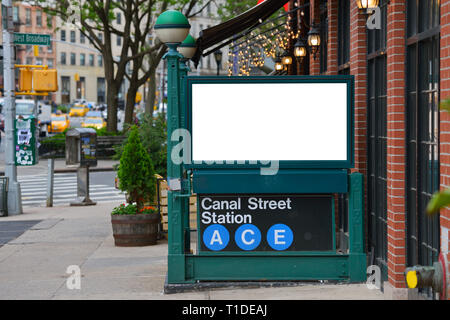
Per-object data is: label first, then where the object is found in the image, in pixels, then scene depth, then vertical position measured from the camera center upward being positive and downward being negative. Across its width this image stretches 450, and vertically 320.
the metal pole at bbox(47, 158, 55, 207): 20.12 -0.94
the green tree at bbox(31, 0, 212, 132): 35.22 +5.19
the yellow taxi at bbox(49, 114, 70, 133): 63.75 +2.03
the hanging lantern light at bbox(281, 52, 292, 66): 17.42 +1.98
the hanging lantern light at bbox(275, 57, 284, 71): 20.09 +2.14
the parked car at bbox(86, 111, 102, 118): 72.49 +3.26
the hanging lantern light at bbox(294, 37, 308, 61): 14.83 +1.85
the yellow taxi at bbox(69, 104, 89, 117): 93.06 +4.47
